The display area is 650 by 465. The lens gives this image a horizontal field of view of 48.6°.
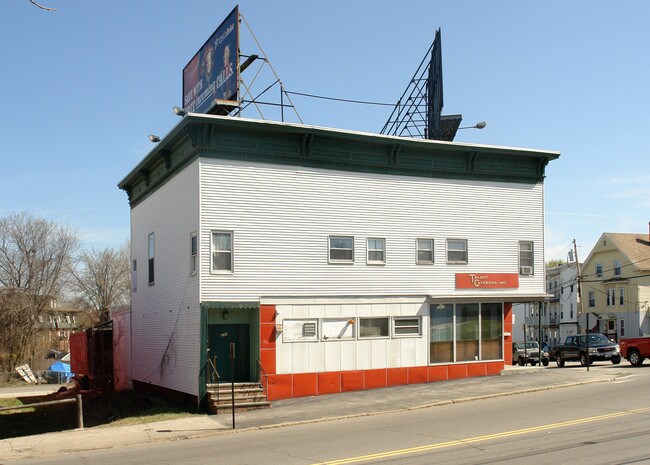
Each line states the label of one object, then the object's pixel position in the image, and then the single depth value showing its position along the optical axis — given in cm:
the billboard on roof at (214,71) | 2702
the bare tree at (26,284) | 6512
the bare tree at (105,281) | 8469
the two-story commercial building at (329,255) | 2428
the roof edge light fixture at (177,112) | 2772
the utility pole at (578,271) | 5732
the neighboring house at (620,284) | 7275
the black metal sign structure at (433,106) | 3188
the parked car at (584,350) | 3816
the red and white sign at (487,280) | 2841
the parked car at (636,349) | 3444
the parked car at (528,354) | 4412
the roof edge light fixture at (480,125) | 2988
